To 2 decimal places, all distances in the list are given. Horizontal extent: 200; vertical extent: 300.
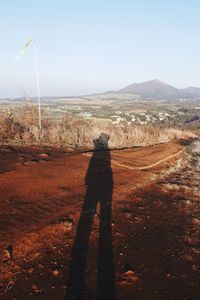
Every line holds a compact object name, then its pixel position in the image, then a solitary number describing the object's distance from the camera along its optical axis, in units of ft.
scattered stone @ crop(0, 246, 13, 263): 10.88
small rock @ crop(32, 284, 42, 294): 9.58
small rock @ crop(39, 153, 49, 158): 24.30
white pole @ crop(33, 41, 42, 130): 32.68
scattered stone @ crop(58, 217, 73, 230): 13.69
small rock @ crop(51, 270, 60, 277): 10.41
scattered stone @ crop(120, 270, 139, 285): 10.38
